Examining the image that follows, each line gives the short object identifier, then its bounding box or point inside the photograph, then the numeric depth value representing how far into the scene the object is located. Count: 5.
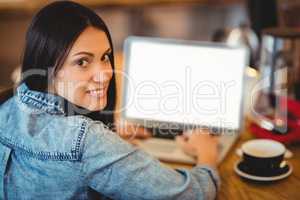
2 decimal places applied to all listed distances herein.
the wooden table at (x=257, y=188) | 1.12
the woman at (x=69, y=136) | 0.94
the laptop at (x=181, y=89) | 1.34
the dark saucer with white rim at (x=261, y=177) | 1.16
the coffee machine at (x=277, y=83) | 1.47
